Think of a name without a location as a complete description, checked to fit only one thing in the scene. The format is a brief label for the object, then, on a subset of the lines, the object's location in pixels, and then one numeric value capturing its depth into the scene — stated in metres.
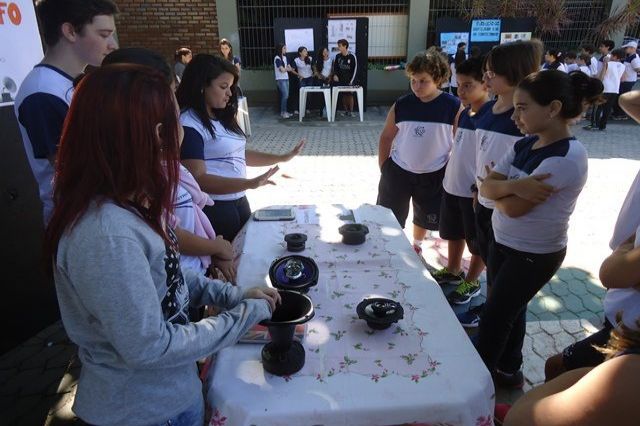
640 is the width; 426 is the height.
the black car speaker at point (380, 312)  1.32
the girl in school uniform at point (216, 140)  2.08
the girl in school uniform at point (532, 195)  1.68
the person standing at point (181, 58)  7.49
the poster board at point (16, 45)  2.34
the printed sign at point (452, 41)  10.12
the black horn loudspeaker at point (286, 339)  1.14
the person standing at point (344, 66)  9.59
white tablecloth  1.08
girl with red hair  0.87
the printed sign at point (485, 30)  10.00
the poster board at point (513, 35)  10.16
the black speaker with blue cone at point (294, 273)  1.56
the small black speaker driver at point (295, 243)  1.90
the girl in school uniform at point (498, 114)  2.17
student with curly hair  2.87
